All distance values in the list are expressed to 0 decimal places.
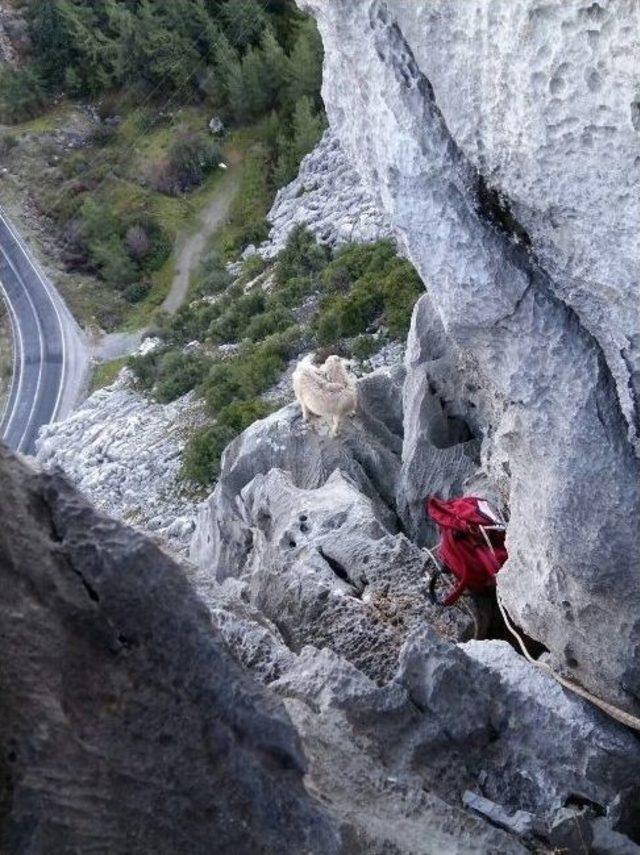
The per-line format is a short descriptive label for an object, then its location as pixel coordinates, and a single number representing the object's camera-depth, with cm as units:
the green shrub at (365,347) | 2702
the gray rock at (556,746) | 783
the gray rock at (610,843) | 714
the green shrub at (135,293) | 4656
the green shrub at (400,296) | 2705
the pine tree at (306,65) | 4734
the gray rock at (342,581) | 956
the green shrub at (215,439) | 2648
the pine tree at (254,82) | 4944
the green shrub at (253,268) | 4059
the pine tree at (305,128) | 4516
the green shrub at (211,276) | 4253
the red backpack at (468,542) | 993
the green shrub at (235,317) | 3575
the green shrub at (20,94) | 5632
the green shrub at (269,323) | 3262
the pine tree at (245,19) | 5247
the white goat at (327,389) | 1424
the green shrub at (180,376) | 3350
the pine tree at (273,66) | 4953
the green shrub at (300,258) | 3594
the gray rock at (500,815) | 721
